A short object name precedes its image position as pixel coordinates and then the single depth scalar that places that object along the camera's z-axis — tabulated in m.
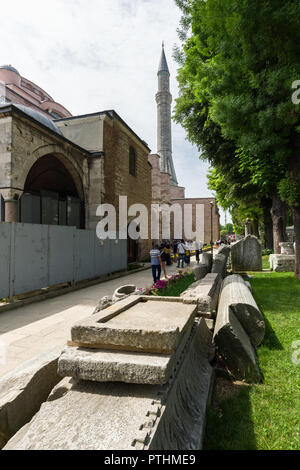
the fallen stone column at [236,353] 3.12
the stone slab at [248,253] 12.22
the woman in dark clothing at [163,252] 12.79
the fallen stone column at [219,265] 8.42
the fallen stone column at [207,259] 10.65
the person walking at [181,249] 15.18
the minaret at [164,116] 48.06
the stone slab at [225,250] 13.47
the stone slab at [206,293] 4.22
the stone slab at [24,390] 2.00
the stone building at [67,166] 8.57
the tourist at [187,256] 15.73
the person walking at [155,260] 9.88
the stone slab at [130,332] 2.06
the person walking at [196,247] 17.15
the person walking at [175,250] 21.67
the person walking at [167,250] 12.73
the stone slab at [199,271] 8.74
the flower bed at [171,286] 7.00
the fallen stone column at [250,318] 3.82
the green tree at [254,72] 6.88
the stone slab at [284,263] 11.18
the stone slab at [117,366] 1.87
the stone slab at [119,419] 1.49
